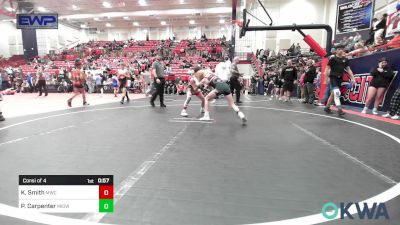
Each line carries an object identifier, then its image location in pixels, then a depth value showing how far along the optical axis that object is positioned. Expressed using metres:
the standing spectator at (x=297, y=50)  19.64
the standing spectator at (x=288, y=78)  10.81
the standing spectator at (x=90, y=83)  19.86
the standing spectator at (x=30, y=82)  19.74
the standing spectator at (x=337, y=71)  6.85
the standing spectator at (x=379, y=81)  6.75
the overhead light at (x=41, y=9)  28.05
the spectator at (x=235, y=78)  10.33
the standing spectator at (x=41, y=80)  14.99
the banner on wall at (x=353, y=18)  14.85
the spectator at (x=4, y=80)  18.02
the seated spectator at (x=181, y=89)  16.89
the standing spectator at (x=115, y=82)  17.69
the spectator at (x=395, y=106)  6.27
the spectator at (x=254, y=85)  17.94
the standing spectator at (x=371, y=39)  10.72
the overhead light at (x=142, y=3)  26.84
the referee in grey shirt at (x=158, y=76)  8.58
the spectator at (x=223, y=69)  9.30
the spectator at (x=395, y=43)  6.87
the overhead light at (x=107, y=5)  27.37
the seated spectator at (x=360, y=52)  8.55
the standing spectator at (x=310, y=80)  9.90
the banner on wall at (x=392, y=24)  9.13
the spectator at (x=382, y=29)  9.52
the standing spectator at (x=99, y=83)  19.47
